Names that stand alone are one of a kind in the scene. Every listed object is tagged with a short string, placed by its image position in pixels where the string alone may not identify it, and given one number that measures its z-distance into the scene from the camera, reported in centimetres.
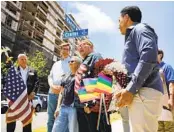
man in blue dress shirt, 108
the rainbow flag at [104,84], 138
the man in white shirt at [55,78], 245
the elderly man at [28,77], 268
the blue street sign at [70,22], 528
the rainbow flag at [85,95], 161
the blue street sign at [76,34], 555
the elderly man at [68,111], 190
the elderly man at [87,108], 181
